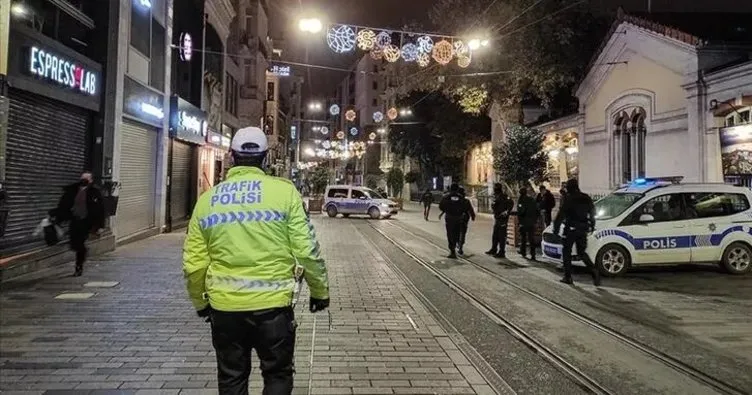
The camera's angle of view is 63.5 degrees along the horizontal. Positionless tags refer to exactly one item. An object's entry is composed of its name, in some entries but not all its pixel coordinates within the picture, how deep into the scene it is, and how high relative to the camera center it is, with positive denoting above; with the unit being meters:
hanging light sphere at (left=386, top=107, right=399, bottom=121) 39.33 +6.70
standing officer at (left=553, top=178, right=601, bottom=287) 10.84 -0.08
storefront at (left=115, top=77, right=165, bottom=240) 14.97 +1.44
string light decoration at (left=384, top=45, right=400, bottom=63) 16.97 +4.61
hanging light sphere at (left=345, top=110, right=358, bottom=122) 43.41 +7.27
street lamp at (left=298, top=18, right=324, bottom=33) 14.52 +4.57
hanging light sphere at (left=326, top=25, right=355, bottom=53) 15.38 +4.47
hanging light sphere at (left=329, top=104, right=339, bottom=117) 45.44 +7.96
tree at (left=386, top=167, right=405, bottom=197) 49.94 +2.96
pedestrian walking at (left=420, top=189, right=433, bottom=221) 30.39 +0.69
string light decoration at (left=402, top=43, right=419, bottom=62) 17.19 +4.70
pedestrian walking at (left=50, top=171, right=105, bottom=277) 10.16 -0.07
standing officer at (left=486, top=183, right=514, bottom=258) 14.70 +0.03
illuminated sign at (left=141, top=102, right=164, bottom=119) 15.93 +2.77
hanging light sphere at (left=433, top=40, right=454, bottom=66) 17.44 +4.78
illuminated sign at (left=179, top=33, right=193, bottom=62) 19.95 +5.47
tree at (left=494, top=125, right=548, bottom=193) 23.83 +2.38
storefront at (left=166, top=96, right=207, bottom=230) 18.99 +1.92
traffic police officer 3.23 -0.31
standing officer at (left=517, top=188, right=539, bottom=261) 14.55 +0.06
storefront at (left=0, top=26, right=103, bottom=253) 9.93 +1.57
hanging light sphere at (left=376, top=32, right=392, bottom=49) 16.45 +4.80
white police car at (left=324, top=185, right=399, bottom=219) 31.58 +0.64
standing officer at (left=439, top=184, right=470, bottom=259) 14.35 +0.15
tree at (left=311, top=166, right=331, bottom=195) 44.78 +2.48
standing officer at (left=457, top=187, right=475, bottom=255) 14.49 -0.01
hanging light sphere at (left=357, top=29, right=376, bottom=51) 16.12 +4.72
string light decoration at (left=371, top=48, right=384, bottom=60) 16.95 +4.59
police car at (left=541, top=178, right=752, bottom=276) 11.77 -0.16
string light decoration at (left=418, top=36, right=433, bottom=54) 17.04 +4.83
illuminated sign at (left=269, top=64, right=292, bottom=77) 48.00 +11.58
